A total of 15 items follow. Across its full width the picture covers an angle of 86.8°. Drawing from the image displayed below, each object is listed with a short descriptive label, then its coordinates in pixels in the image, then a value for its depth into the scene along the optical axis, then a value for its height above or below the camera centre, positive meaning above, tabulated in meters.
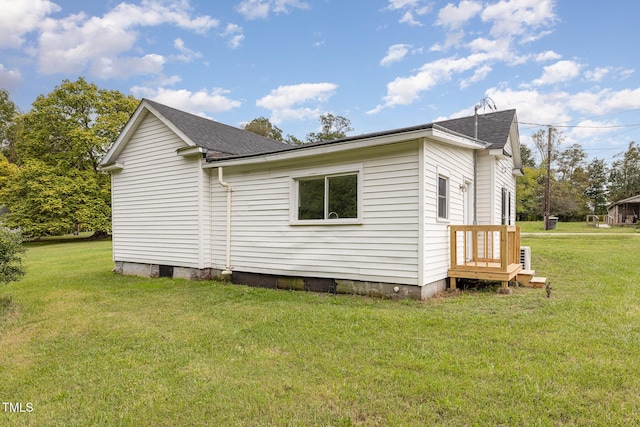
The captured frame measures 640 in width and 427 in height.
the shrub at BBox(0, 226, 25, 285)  5.93 -0.71
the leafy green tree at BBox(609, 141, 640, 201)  45.66 +6.00
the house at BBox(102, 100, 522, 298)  6.11 +0.31
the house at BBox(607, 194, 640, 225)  30.19 +0.56
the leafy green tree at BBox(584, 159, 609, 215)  46.00 +4.35
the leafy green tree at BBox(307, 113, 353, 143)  36.41 +9.77
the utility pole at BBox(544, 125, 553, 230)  23.71 +0.16
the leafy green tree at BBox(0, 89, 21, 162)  33.22 +8.77
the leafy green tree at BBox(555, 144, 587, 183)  45.72 +7.68
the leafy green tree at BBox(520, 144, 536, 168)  49.00 +8.80
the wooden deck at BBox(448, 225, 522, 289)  6.16 -0.85
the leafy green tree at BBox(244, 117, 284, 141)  37.19 +9.94
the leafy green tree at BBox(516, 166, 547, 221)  37.88 +2.74
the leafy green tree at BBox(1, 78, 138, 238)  23.78 +4.09
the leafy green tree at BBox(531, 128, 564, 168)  44.34 +9.97
